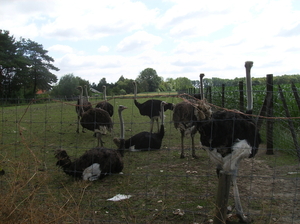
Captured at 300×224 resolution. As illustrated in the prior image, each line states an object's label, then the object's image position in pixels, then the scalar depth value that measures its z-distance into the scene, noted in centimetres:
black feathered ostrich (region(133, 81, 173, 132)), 854
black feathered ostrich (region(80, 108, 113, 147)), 634
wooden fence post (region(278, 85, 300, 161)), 496
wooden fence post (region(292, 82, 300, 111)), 491
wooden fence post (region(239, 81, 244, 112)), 670
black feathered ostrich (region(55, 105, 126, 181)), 421
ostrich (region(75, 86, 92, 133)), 884
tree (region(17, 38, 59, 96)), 3519
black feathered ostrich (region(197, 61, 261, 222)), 302
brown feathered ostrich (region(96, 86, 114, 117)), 894
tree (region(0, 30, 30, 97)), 2964
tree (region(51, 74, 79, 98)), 3319
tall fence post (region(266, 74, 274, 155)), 565
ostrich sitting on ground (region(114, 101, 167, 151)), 624
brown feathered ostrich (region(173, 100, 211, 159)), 544
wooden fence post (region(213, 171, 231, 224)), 264
